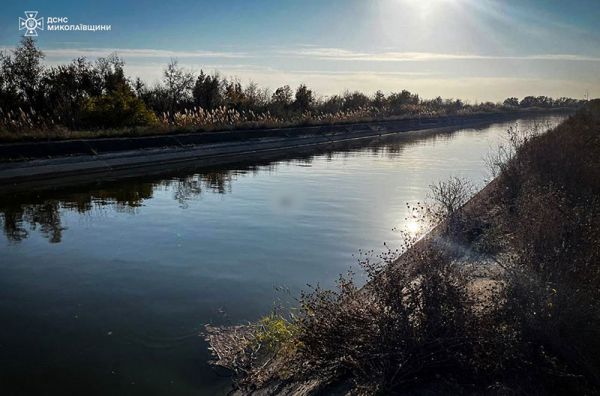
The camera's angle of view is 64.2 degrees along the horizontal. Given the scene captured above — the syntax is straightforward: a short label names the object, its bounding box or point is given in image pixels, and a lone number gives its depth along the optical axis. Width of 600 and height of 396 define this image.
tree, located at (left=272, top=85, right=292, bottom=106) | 47.52
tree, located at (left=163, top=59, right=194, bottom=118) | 39.03
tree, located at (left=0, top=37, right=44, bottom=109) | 29.62
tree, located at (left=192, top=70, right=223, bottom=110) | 40.69
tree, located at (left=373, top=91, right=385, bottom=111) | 68.54
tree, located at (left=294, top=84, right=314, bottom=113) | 51.25
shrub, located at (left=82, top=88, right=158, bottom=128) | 27.89
